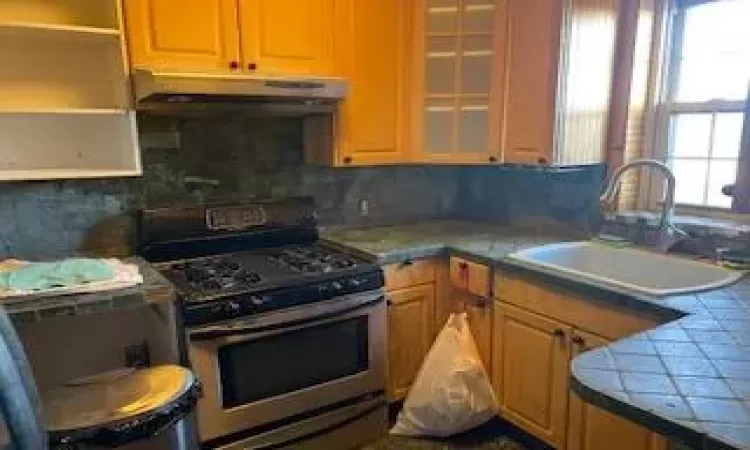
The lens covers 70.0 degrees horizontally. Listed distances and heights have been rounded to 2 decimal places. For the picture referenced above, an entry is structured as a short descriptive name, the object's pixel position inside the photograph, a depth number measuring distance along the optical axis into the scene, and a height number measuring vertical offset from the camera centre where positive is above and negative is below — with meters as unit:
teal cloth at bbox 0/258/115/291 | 1.71 -0.42
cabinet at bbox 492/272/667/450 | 1.80 -0.90
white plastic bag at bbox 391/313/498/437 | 2.20 -1.00
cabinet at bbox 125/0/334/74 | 1.96 +0.43
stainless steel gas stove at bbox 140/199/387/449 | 1.90 -0.67
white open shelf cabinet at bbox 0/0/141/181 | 1.94 +0.20
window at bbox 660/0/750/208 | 2.21 +0.21
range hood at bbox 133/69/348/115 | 1.87 +0.20
